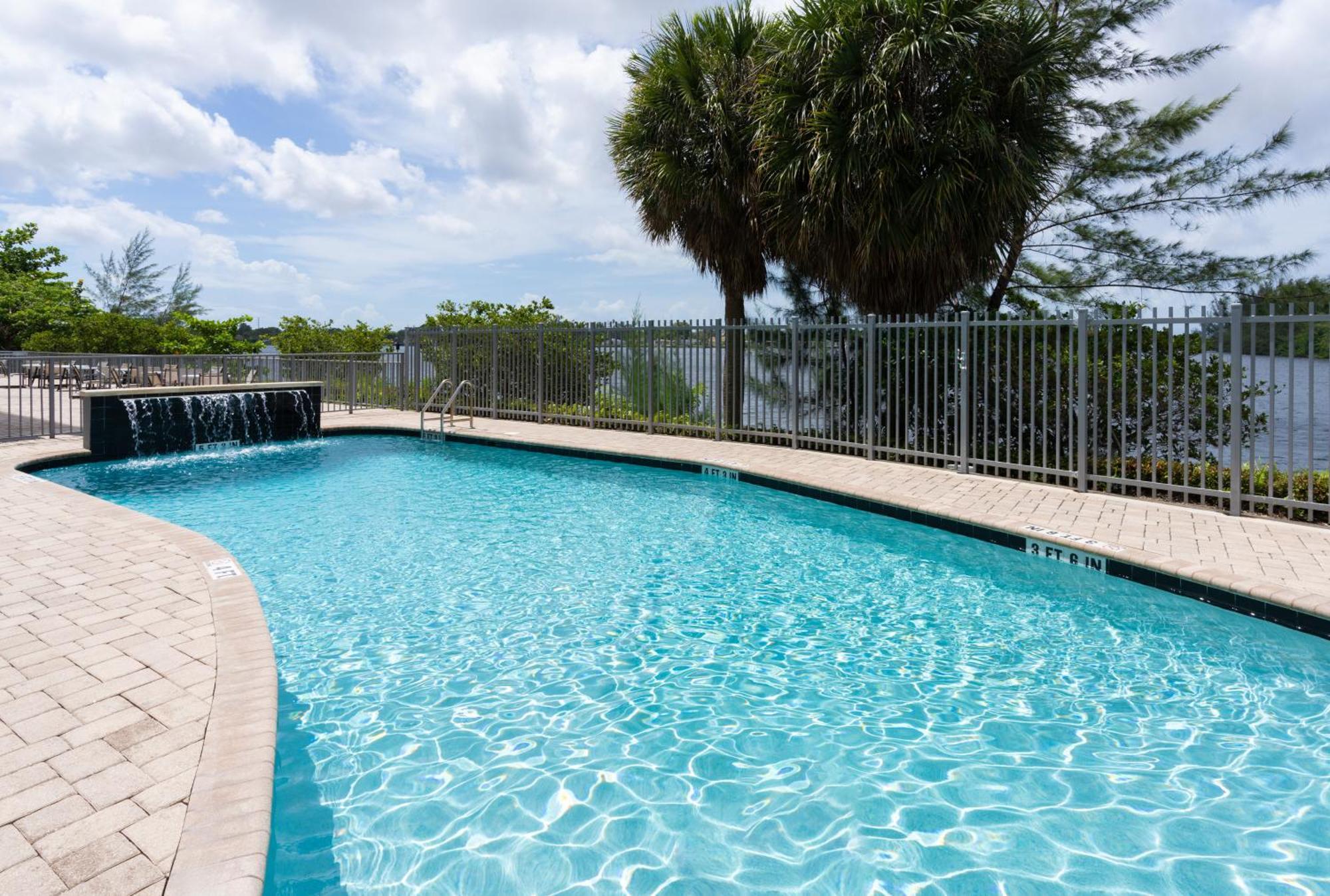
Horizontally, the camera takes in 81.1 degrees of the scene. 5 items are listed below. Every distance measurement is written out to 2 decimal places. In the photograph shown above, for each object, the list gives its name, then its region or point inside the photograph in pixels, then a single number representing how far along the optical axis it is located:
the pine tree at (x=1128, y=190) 12.34
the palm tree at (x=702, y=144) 13.21
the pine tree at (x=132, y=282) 48.81
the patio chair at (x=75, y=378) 15.90
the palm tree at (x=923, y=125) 10.56
